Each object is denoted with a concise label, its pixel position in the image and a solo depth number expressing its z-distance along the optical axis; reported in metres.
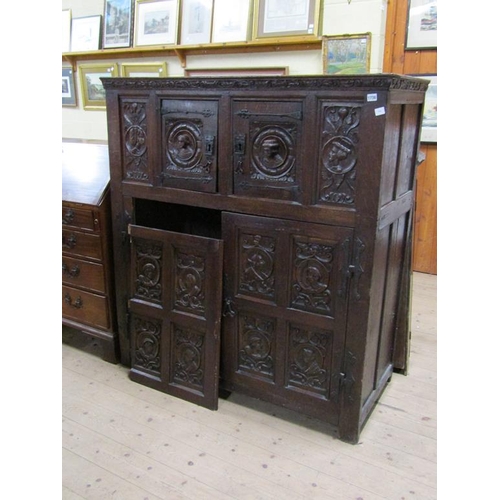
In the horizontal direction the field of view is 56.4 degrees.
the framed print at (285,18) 3.12
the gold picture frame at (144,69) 3.92
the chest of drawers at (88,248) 2.29
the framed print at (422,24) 3.26
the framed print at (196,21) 3.56
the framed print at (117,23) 4.02
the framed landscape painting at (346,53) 3.11
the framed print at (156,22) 3.74
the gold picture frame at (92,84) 4.36
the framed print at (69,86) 4.59
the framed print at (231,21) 3.37
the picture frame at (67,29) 4.40
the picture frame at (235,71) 3.37
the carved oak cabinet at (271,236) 1.65
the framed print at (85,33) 4.24
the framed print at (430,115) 3.40
